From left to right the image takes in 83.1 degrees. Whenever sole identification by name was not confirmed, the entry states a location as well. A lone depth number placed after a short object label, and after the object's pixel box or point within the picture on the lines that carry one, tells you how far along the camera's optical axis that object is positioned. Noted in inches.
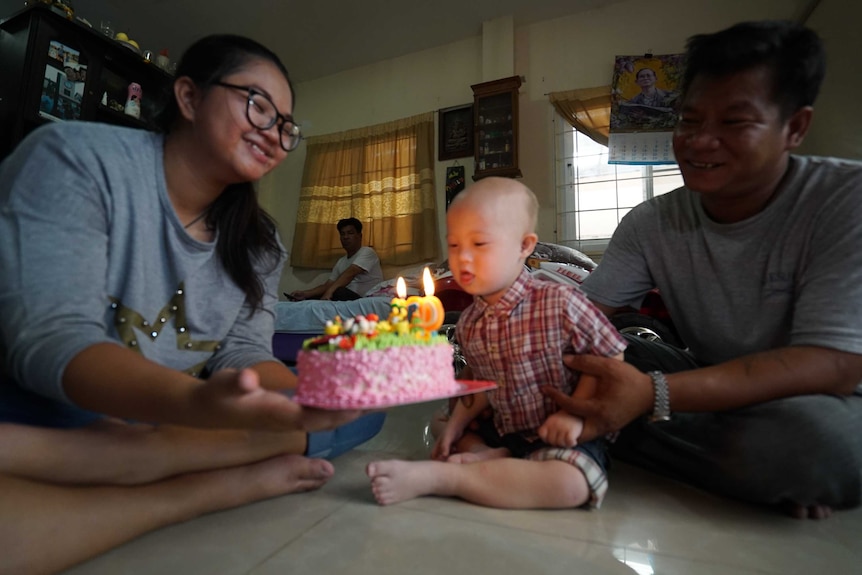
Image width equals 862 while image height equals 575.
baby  44.7
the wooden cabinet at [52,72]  131.7
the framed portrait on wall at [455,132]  194.4
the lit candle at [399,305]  43.6
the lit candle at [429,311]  46.4
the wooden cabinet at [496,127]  177.2
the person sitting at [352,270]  186.1
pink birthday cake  36.8
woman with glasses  30.2
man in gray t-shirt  42.6
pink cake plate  31.0
